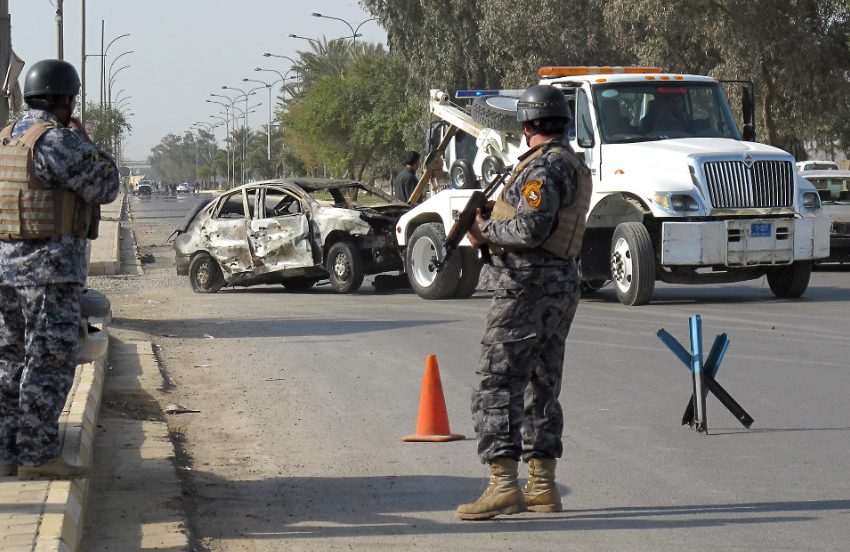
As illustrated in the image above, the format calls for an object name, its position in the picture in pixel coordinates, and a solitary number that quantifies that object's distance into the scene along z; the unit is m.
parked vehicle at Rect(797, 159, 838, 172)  43.16
